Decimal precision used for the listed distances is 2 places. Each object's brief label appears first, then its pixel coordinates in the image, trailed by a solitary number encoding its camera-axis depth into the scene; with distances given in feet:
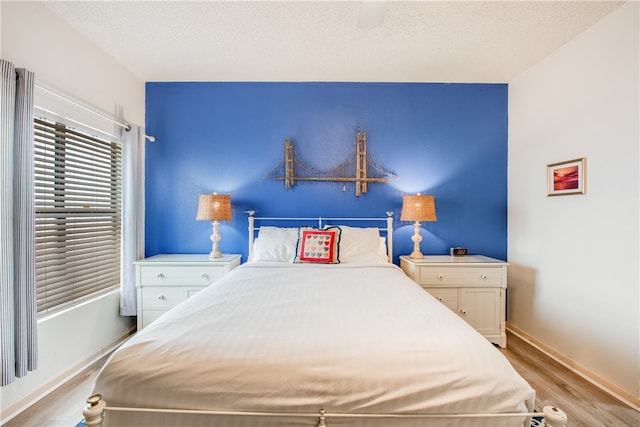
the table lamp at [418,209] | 8.77
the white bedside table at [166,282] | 8.48
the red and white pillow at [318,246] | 8.24
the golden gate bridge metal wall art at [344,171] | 9.78
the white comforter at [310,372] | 3.14
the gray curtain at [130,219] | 8.52
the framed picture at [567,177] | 7.09
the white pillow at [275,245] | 8.52
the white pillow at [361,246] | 8.41
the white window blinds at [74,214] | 6.40
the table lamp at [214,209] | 8.86
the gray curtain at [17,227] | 5.13
